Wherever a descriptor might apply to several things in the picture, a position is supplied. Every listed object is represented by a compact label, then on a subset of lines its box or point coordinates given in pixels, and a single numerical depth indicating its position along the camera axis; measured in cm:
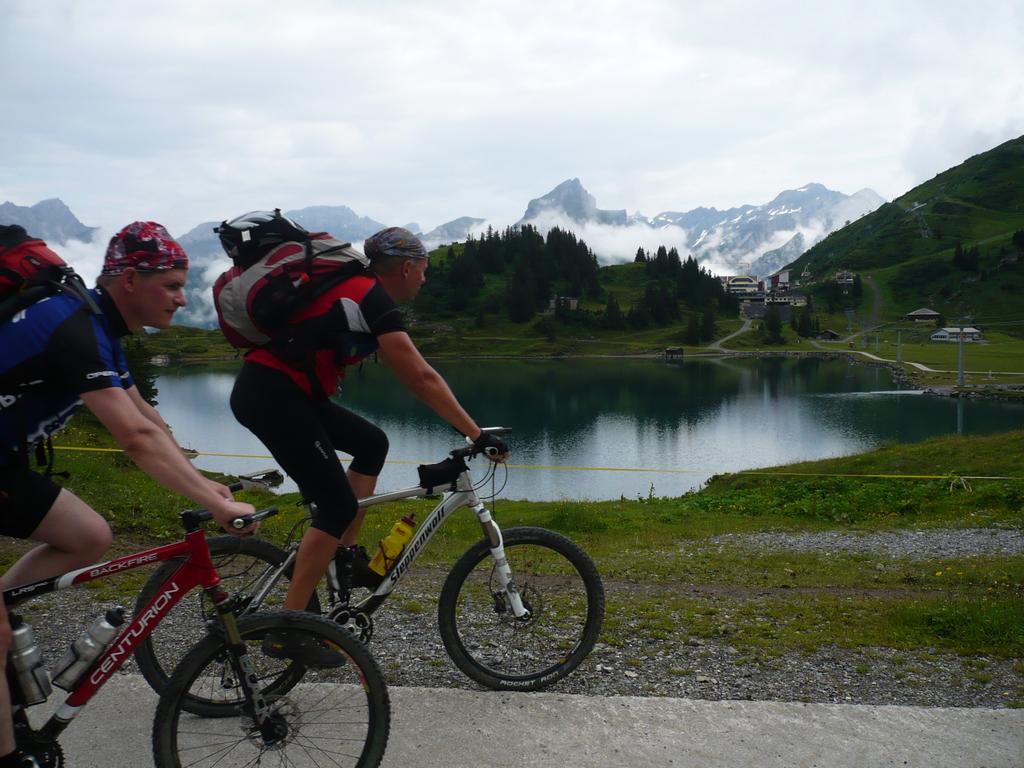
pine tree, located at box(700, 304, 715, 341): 17750
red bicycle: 323
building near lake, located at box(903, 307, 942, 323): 19050
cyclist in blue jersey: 299
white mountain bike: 461
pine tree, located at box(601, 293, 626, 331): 18750
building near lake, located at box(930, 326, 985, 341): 16412
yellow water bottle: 469
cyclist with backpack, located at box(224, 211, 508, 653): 410
